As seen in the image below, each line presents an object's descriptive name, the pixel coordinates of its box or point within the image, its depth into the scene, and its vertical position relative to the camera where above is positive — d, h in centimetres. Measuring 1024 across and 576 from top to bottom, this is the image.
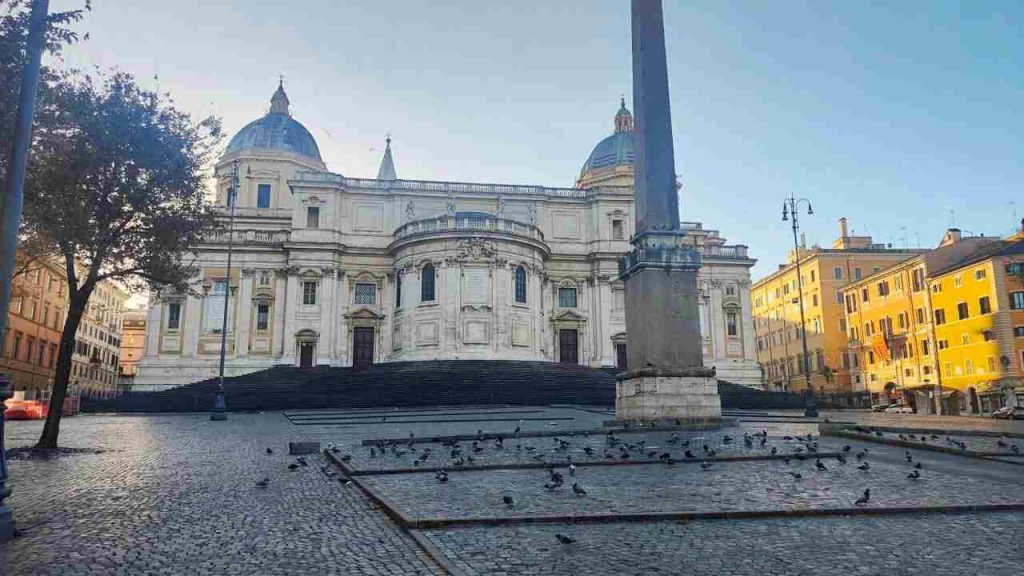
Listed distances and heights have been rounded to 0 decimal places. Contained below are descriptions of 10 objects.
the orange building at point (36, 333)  4925 +574
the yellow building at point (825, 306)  6100 +873
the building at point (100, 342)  6725 +686
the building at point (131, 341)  9256 +892
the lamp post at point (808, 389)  2720 +71
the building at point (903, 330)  4978 +555
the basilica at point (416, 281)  4503 +850
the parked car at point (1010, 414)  3403 -42
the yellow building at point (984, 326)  4266 +488
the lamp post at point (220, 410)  2589 +0
